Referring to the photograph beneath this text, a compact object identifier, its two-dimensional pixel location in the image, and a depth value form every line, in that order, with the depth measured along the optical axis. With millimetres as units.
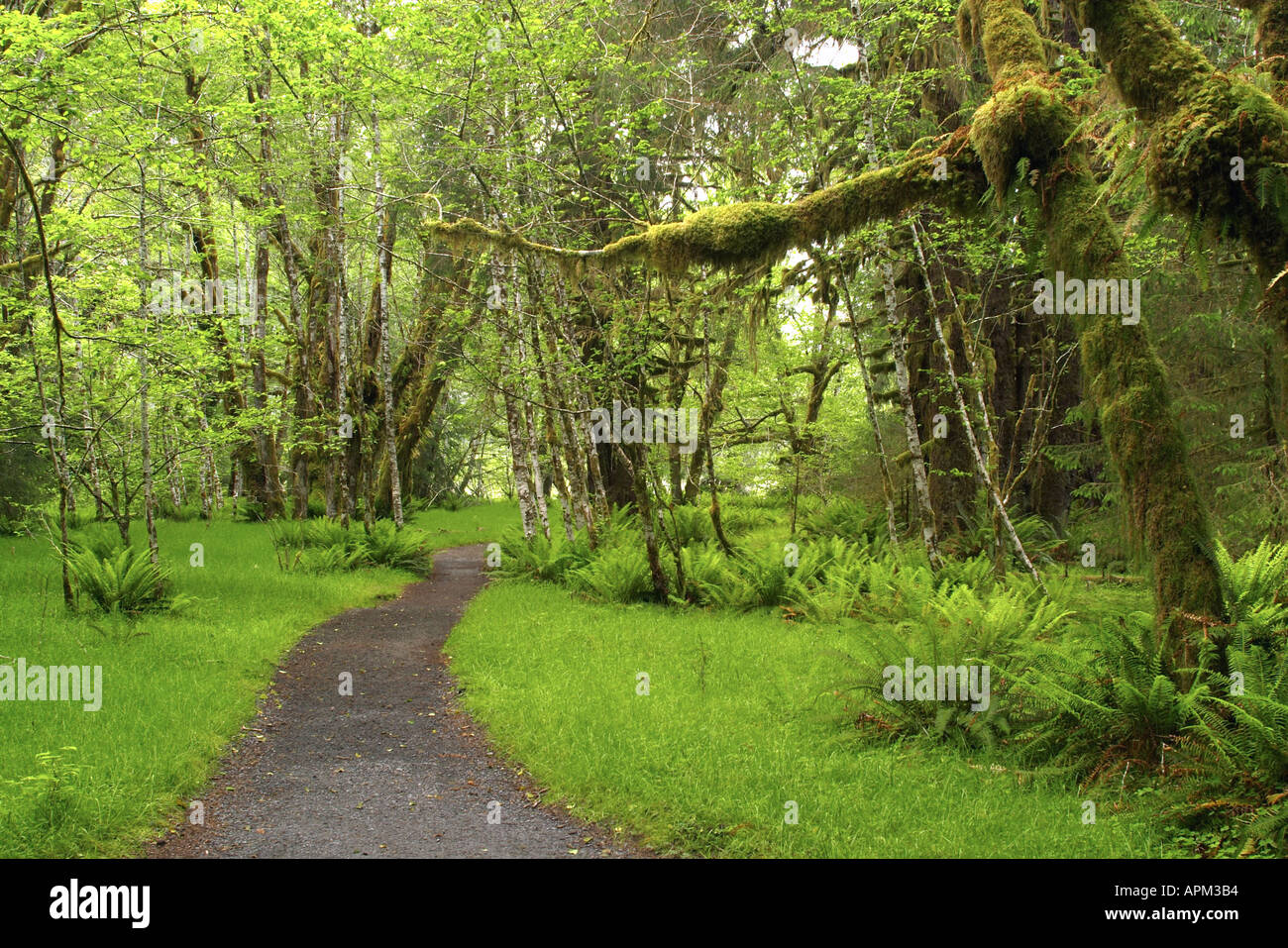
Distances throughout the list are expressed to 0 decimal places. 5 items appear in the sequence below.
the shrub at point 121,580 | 8992
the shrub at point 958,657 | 5355
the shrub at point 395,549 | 14852
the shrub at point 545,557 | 13000
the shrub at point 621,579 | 11117
